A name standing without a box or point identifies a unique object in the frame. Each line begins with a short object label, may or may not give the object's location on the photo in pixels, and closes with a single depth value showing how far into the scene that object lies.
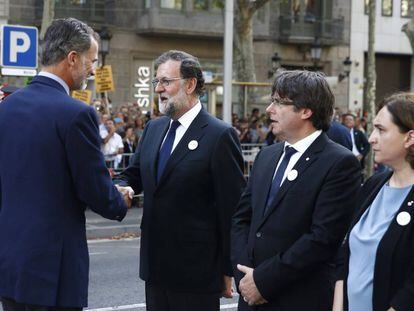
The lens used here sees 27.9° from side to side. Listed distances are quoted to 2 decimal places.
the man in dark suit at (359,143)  17.70
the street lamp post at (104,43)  25.51
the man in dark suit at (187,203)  4.71
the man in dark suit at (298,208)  3.99
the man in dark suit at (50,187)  3.75
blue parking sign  12.86
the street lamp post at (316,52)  33.50
